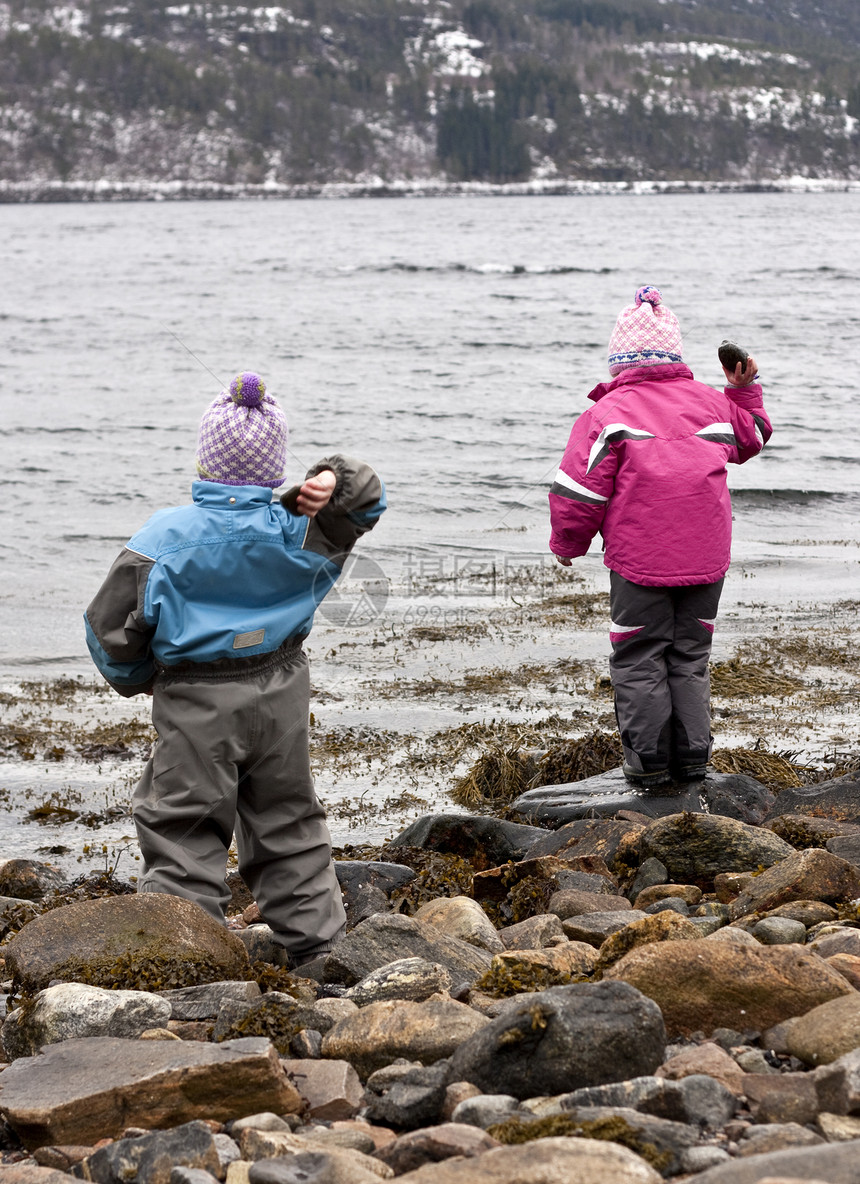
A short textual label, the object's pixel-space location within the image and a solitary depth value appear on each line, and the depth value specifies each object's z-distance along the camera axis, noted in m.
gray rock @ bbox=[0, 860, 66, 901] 5.30
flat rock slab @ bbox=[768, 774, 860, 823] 5.24
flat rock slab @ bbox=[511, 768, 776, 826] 5.43
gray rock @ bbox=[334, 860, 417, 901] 4.95
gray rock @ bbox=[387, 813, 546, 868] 5.43
